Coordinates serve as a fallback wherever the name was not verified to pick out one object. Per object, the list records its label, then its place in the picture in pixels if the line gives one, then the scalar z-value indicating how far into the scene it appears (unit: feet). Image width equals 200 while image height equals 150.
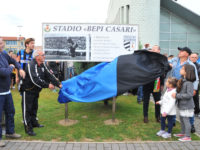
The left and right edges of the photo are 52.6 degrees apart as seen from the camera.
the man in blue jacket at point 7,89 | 13.59
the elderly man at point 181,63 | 15.26
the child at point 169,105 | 14.21
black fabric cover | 15.88
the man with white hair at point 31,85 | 15.05
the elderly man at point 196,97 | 19.47
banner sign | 20.20
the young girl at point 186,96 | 13.76
